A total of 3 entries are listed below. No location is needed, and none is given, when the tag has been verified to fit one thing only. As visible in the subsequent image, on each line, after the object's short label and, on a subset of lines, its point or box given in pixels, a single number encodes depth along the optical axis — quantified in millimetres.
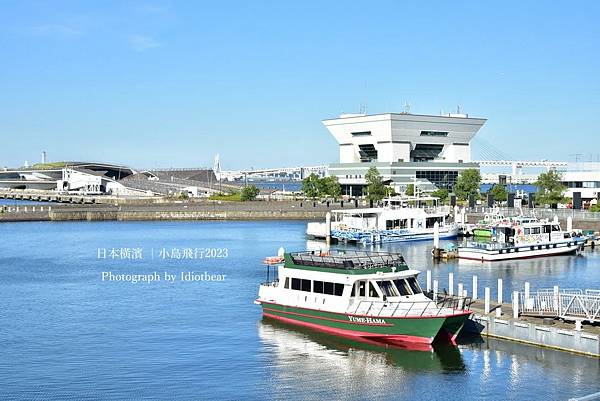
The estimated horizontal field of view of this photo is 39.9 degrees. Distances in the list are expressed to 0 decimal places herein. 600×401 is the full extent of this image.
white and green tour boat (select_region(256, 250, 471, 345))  31594
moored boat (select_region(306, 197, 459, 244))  77688
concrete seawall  112438
